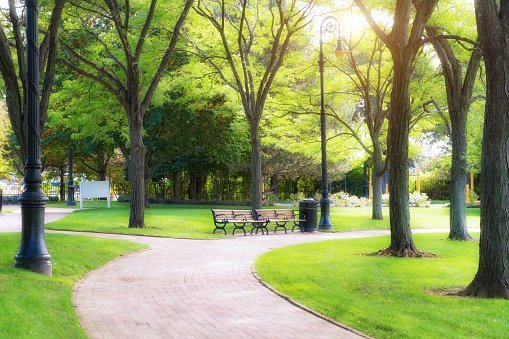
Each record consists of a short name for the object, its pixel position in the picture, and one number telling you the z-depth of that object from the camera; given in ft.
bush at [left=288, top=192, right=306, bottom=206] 154.71
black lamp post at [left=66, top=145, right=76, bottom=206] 146.61
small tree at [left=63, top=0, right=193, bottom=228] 70.85
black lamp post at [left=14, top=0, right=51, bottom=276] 36.63
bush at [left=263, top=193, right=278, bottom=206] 144.77
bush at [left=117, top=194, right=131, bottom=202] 167.73
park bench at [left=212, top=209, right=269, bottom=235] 75.61
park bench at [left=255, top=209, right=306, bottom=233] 80.83
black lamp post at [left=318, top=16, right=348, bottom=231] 76.59
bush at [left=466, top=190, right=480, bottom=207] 155.43
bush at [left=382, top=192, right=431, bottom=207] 152.76
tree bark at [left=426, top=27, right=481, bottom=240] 65.26
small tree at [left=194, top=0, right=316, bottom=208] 80.64
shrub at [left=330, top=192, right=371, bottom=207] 151.26
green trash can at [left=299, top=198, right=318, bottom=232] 81.66
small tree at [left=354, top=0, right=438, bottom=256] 50.08
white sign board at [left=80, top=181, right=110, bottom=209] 119.55
